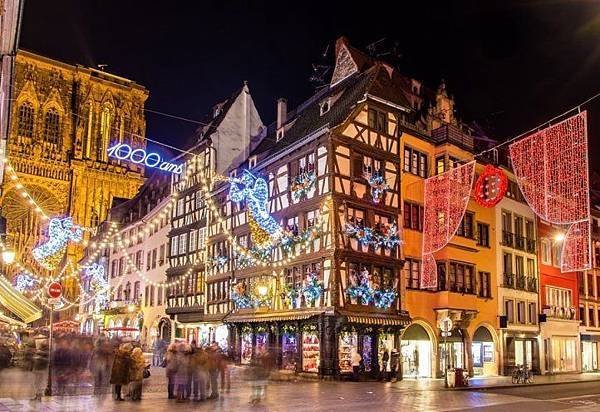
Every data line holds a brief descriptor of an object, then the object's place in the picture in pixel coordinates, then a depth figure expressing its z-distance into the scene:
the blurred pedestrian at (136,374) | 18.34
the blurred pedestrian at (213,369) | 19.42
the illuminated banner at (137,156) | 20.97
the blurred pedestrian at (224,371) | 20.17
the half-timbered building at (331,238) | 29.55
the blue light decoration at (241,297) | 35.43
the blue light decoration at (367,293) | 29.58
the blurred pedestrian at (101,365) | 20.92
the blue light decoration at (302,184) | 30.92
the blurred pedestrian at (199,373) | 19.06
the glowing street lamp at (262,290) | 32.16
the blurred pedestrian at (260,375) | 17.56
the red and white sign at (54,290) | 18.50
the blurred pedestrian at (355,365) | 28.56
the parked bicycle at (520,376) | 29.90
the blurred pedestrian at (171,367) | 18.89
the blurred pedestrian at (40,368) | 18.81
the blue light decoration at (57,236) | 38.34
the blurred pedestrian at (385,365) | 29.77
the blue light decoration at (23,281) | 53.75
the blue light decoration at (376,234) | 29.95
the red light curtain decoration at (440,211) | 29.97
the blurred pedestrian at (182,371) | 18.83
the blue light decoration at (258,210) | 30.61
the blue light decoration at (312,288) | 29.58
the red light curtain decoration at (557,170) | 20.00
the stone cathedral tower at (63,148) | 83.12
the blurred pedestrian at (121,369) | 18.33
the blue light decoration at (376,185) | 31.27
